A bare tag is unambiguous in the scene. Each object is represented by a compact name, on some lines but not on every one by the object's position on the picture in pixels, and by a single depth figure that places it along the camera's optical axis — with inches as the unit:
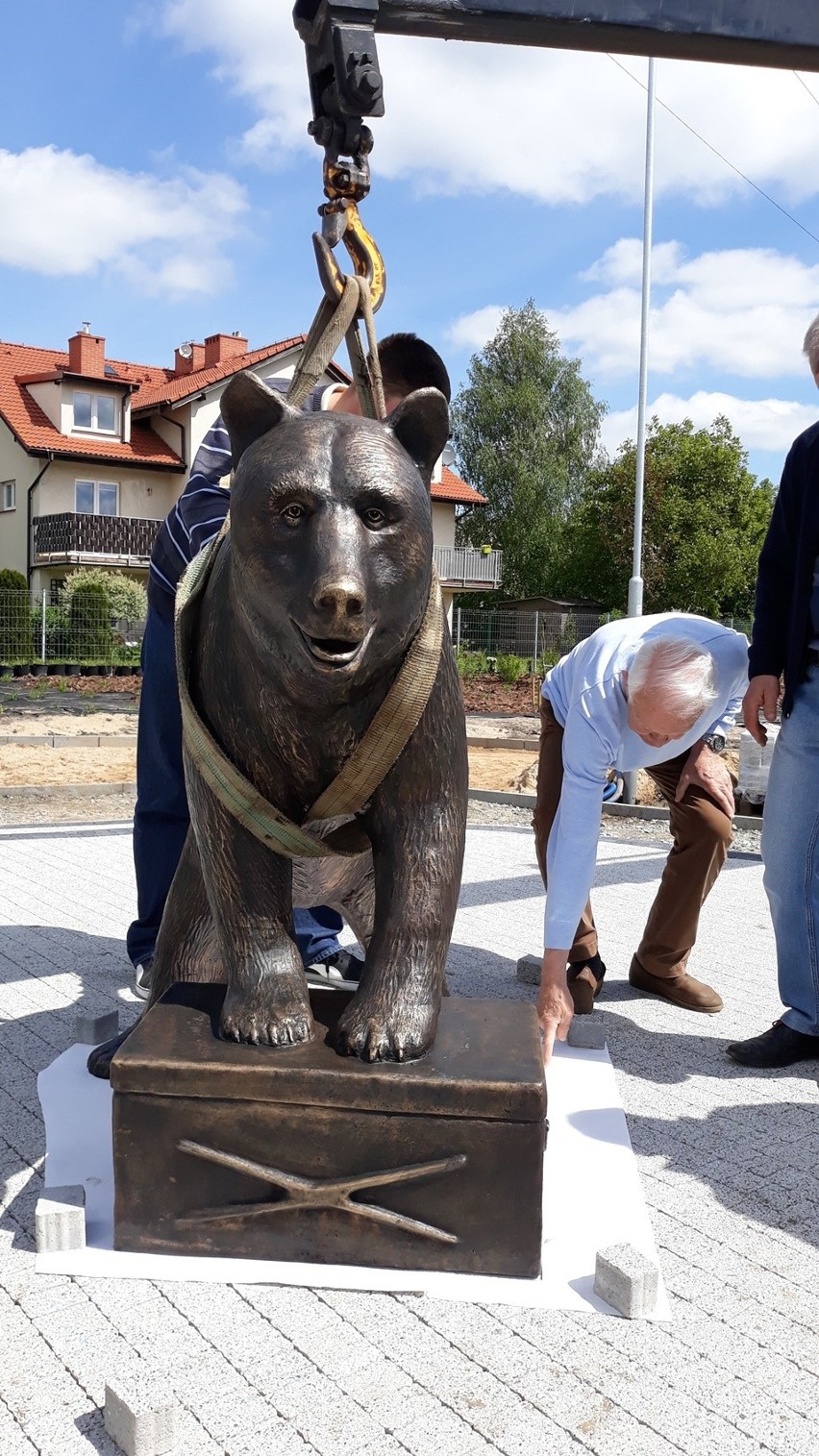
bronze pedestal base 73.3
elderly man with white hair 103.8
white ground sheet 73.1
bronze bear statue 64.9
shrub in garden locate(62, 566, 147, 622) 856.2
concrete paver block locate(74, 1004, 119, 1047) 112.2
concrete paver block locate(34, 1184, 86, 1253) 75.2
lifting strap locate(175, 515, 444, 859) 72.9
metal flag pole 381.1
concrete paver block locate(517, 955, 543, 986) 143.9
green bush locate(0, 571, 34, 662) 808.3
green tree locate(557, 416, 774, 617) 1232.2
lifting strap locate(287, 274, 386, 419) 72.4
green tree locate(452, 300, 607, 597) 1314.0
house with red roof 928.9
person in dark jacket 120.0
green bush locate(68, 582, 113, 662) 823.1
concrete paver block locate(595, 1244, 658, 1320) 69.9
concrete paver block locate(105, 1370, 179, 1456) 55.8
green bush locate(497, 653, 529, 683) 823.7
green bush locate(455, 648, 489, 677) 898.1
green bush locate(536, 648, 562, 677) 895.4
